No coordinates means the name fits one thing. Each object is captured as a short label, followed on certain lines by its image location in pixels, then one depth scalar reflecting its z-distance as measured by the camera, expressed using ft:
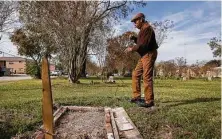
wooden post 4.77
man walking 12.26
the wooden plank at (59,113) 10.88
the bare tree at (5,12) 50.07
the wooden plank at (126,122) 8.46
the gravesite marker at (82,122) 4.81
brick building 187.04
